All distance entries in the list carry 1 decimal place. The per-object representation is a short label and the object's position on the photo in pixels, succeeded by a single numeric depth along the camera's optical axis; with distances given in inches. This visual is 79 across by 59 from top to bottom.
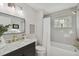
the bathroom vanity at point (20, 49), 39.0
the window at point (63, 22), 95.7
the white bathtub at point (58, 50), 78.9
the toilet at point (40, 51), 79.3
